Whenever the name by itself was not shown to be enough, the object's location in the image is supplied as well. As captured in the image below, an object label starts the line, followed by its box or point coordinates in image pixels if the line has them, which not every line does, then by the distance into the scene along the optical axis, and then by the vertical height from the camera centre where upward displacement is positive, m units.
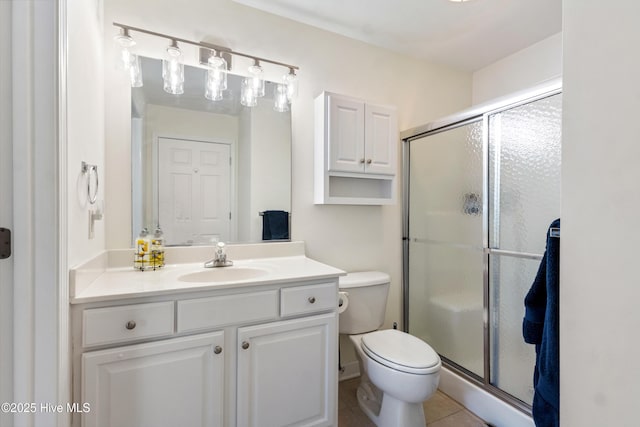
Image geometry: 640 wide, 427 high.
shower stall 1.52 -0.09
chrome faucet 1.56 -0.26
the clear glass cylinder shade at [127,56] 1.44 +0.79
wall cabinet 1.86 +0.44
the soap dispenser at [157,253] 1.47 -0.21
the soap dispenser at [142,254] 1.44 -0.21
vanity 1.03 -0.54
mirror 1.56 +0.29
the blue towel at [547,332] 0.81 -0.37
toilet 1.39 -0.75
